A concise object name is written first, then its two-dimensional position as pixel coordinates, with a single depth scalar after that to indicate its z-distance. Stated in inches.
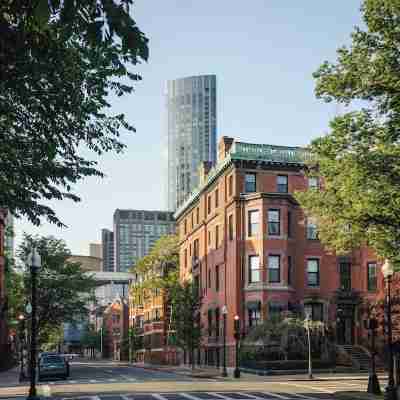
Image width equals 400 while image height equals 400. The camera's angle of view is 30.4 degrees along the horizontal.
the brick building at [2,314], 2539.4
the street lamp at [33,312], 879.7
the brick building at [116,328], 5585.6
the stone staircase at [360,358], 2138.3
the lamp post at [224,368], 1899.6
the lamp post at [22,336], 1807.3
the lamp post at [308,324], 1693.7
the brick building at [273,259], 2300.7
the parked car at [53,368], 1808.6
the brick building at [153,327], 3725.4
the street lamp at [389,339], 989.8
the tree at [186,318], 2448.3
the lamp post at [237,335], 1815.0
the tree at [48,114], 585.9
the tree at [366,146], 1058.1
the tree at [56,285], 2938.0
